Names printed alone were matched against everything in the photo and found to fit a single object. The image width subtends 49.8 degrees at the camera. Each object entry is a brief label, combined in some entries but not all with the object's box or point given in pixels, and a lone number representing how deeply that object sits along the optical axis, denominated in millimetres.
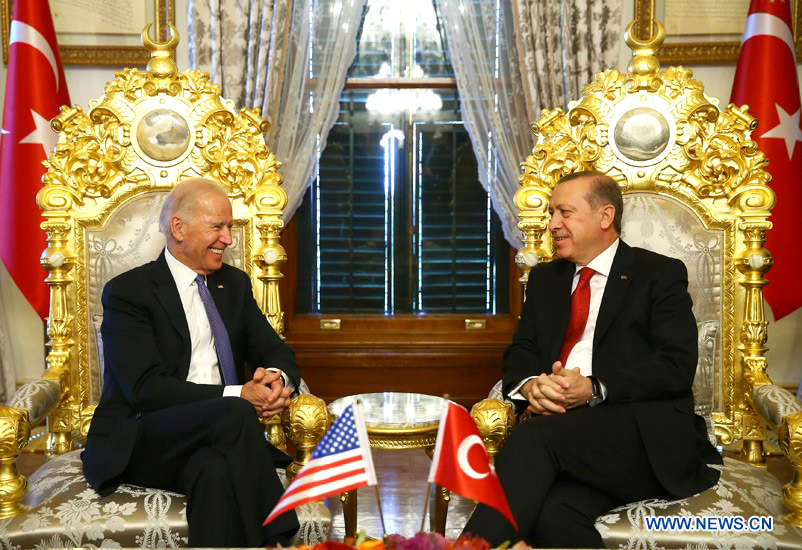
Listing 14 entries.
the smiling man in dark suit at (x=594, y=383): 2332
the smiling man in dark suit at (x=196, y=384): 2293
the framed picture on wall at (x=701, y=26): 4461
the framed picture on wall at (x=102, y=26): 4535
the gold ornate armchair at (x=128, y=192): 3025
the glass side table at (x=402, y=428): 2635
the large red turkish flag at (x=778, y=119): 4184
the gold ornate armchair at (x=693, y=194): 2988
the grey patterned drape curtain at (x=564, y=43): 4395
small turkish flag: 1753
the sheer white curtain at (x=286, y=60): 4426
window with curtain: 4789
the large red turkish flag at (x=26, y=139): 4270
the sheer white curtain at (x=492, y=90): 4574
